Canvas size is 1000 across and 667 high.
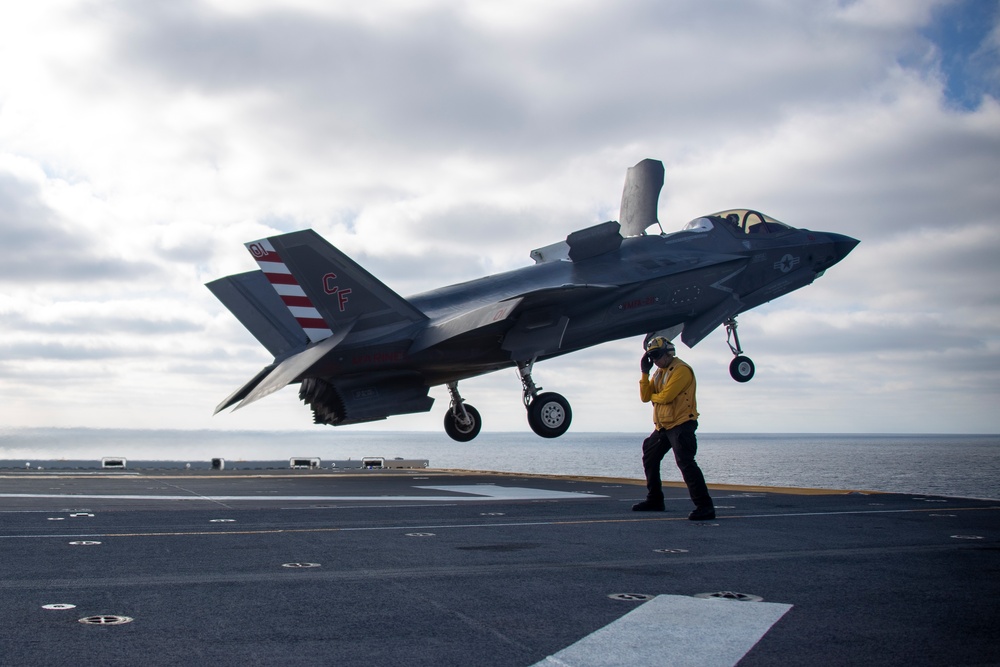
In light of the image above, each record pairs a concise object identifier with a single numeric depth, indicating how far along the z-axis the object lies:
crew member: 10.04
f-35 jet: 20.00
